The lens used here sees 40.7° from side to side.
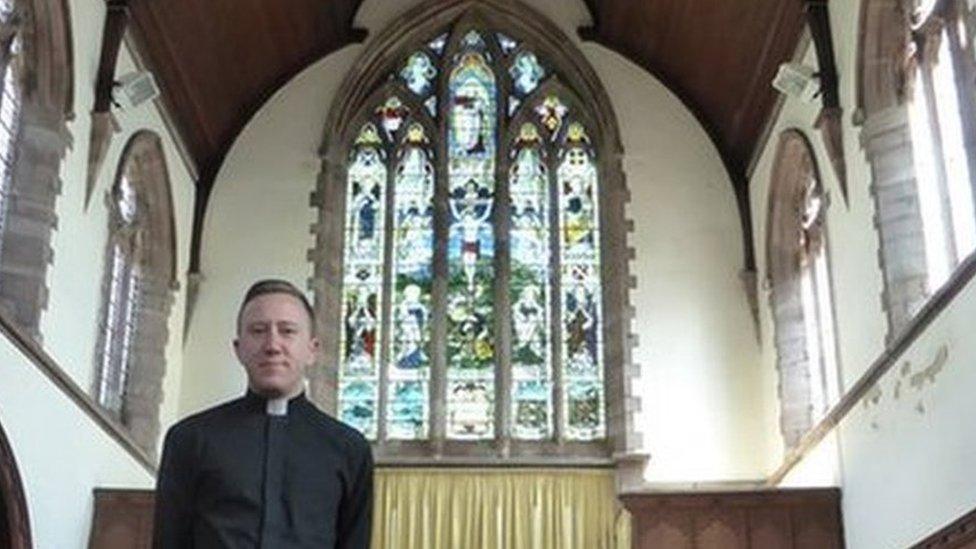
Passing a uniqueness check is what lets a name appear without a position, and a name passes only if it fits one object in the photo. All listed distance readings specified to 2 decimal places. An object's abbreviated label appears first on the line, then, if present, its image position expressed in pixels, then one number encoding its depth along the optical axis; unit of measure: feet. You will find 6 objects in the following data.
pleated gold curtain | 32.73
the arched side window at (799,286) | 30.32
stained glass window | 34.91
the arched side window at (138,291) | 29.91
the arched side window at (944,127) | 21.08
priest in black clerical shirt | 5.84
